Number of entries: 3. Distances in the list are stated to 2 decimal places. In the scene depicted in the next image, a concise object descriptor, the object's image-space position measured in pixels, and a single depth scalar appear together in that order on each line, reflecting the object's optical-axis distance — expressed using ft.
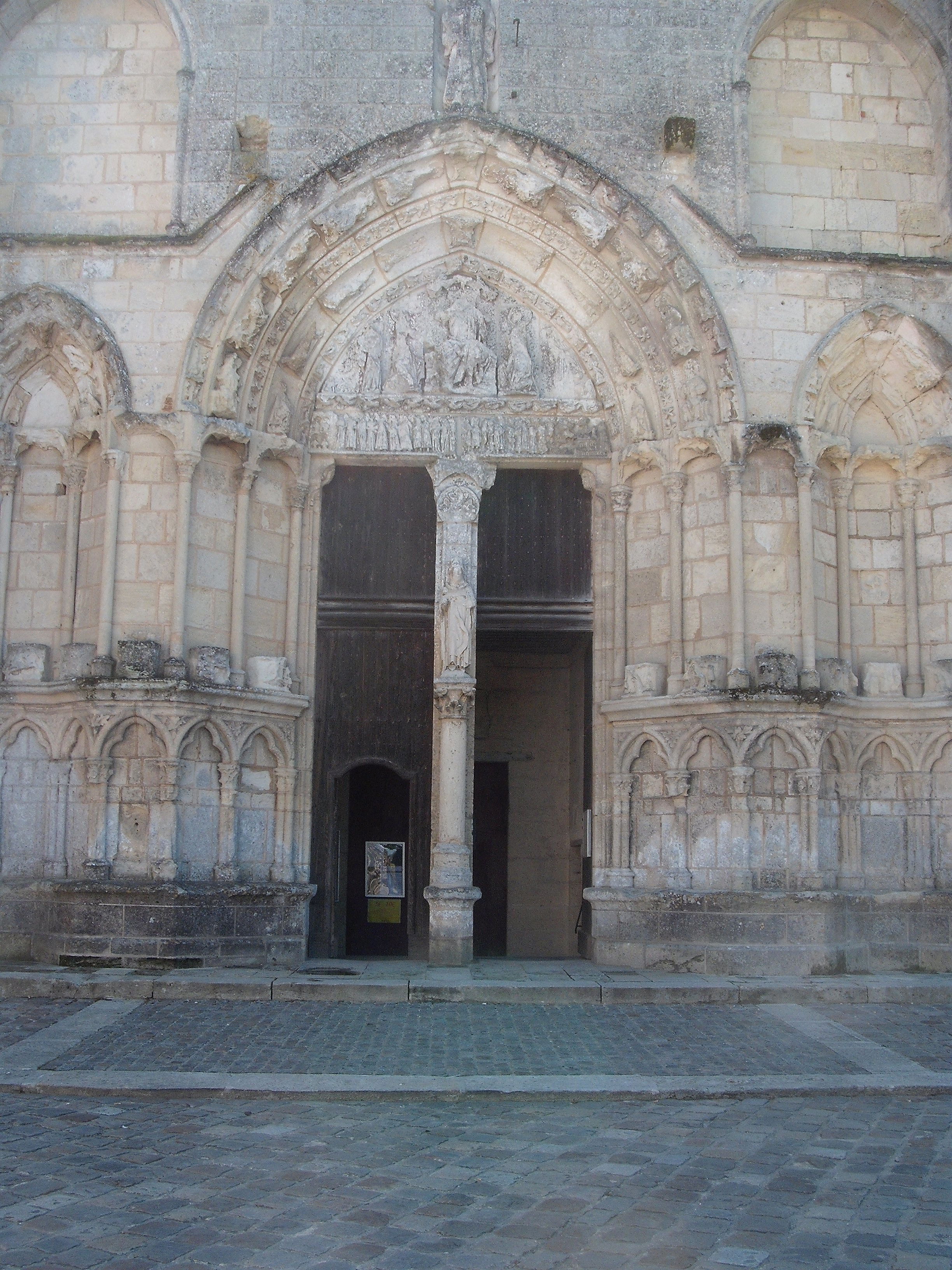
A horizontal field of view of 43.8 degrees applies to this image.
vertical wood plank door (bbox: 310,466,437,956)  34.55
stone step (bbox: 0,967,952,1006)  26.16
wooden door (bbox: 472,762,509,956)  45.98
